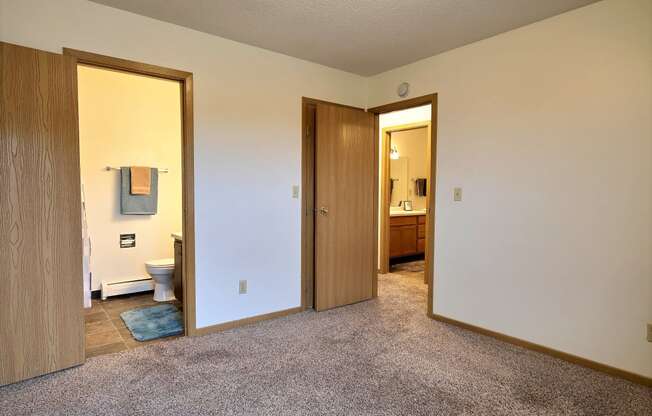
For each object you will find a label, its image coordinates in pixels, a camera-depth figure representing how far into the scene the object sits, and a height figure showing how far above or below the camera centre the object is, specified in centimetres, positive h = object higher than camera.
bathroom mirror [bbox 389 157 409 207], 635 +30
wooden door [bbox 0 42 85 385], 208 -11
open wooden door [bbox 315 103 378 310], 346 -8
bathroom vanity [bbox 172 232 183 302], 354 -68
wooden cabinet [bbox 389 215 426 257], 538 -57
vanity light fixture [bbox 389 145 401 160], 617 +75
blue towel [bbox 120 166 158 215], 400 -2
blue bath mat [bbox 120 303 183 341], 292 -107
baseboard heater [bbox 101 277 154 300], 388 -97
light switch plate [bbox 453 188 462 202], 308 +3
